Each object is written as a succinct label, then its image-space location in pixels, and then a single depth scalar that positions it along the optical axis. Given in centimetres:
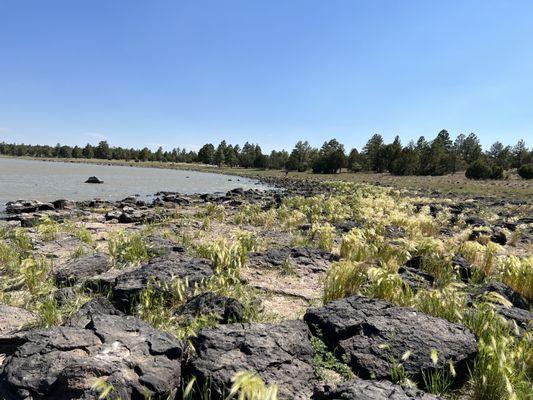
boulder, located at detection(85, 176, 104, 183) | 4319
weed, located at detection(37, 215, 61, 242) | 1062
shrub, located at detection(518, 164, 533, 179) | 5753
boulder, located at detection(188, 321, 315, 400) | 368
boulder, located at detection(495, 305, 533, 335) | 535
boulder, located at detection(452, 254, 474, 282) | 847
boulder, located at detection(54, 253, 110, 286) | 698
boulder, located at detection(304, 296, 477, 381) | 430
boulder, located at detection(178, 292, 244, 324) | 521
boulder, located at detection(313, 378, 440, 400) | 330
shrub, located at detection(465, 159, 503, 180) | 6019
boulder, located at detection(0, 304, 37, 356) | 456
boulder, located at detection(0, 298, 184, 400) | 326
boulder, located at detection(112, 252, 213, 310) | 603
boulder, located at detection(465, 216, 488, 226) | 1642
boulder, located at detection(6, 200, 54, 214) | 1875
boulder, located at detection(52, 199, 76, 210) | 2042
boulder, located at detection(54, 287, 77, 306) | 586
